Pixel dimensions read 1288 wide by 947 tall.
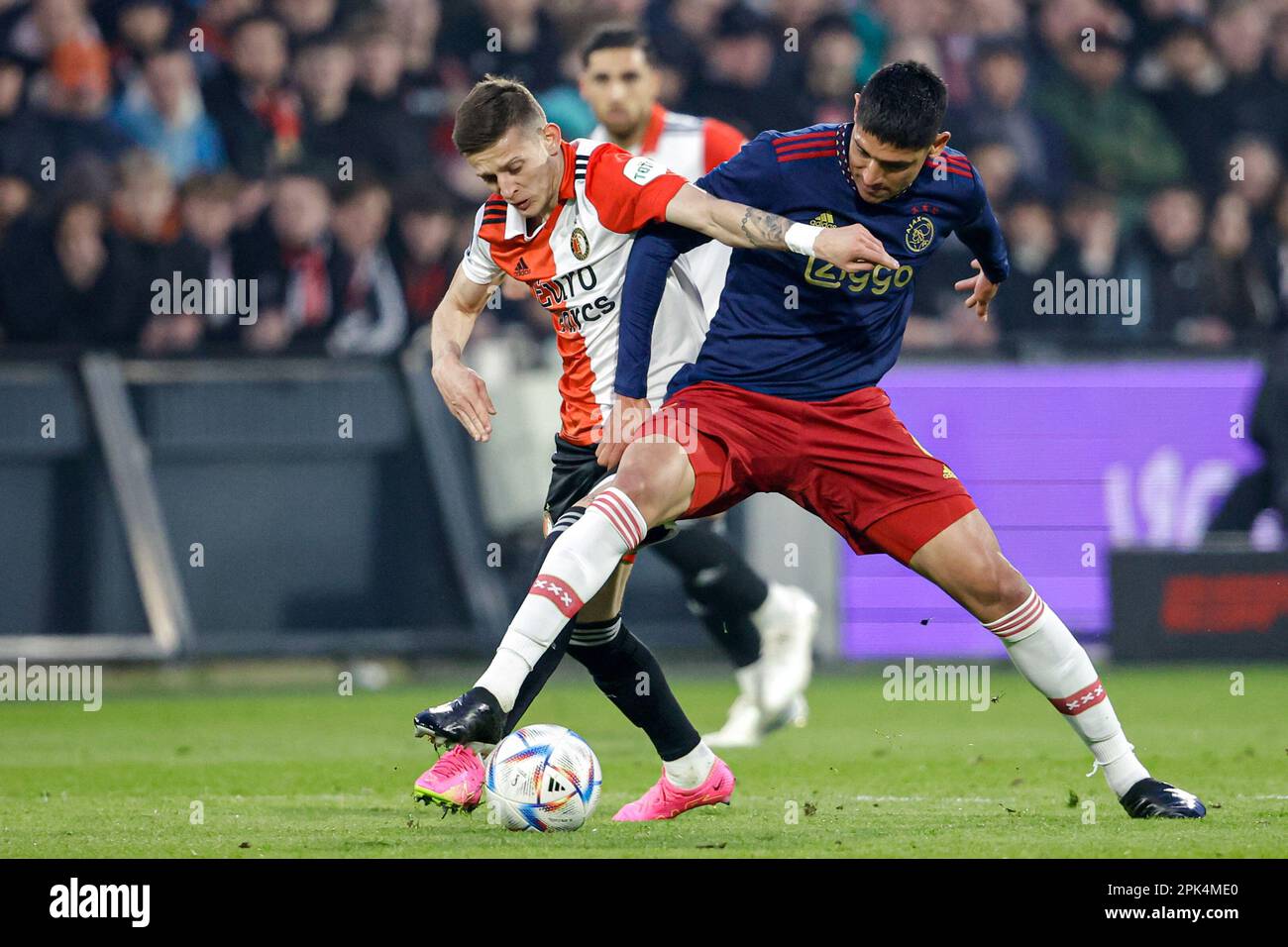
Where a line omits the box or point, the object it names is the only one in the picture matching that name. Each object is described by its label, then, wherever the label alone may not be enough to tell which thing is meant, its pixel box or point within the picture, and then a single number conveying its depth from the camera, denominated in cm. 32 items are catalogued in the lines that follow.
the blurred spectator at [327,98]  1271
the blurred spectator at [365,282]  1205
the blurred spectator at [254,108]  1259
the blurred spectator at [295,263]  1196
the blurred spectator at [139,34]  1263
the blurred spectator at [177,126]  1261
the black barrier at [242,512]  1087
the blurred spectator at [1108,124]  1423
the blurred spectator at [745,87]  1308
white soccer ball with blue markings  581
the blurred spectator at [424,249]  1212
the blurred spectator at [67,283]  1150
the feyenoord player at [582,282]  586
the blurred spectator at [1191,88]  1444
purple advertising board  1158
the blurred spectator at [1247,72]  1447
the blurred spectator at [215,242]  1184
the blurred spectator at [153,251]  1167
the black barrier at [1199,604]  1136
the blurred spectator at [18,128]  1226
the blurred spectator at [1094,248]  1311
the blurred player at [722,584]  830
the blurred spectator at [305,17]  1302
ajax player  586
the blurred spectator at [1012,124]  1398
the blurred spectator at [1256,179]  1383
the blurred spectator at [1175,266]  1323
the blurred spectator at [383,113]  1279
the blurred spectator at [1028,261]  1298
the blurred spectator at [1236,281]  1323
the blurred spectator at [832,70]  1331
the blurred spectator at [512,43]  1312
